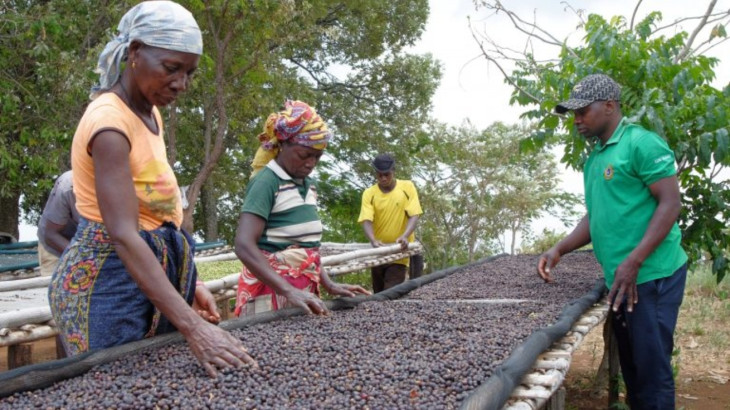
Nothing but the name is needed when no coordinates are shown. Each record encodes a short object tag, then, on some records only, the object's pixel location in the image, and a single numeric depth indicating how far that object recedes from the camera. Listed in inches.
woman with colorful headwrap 96.7
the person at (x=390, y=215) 237.1
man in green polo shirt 106.0
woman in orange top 62.4
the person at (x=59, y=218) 143.6
